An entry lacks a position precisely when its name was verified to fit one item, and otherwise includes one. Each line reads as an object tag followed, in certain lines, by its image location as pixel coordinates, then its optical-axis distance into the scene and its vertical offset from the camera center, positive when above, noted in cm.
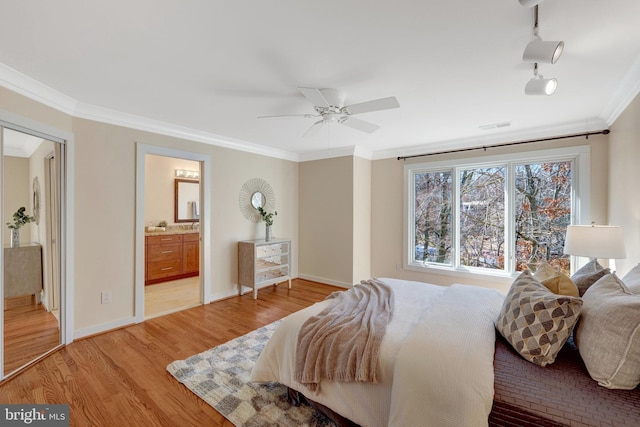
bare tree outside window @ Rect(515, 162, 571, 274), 361 +1
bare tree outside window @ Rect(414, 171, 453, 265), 449 -7
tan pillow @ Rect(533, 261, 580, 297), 164 -44
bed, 111 -76
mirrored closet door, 221 -29
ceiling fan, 217 +93
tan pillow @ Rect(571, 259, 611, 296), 178 -42
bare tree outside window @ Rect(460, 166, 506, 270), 406 -7
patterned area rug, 179 -132
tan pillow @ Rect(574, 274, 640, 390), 116 -57
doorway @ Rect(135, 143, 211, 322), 331 -39
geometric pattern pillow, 137 -57
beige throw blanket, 154 -79
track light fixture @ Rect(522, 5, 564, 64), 149 +90
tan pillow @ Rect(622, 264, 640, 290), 151 -39
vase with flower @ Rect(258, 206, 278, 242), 452 -13
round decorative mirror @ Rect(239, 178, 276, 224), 450 +24
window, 360 +5
